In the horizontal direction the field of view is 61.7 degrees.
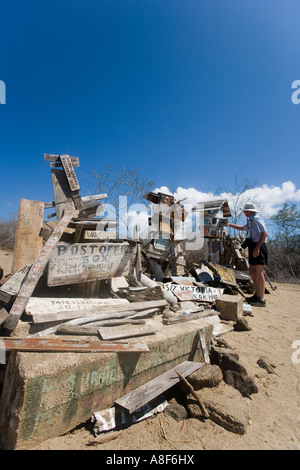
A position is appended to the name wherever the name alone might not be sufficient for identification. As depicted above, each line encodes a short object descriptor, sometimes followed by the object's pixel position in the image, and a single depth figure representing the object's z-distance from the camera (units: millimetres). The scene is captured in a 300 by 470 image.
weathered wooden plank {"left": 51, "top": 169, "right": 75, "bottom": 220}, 5117
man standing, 6219
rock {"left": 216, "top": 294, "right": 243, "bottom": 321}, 5023
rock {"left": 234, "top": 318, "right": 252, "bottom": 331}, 4635
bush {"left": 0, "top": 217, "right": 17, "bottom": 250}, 15609
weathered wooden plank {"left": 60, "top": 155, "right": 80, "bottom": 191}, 5145
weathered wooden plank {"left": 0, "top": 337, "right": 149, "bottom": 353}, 2070
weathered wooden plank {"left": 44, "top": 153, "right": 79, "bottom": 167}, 5098
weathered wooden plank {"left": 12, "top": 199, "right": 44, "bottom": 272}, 3979
